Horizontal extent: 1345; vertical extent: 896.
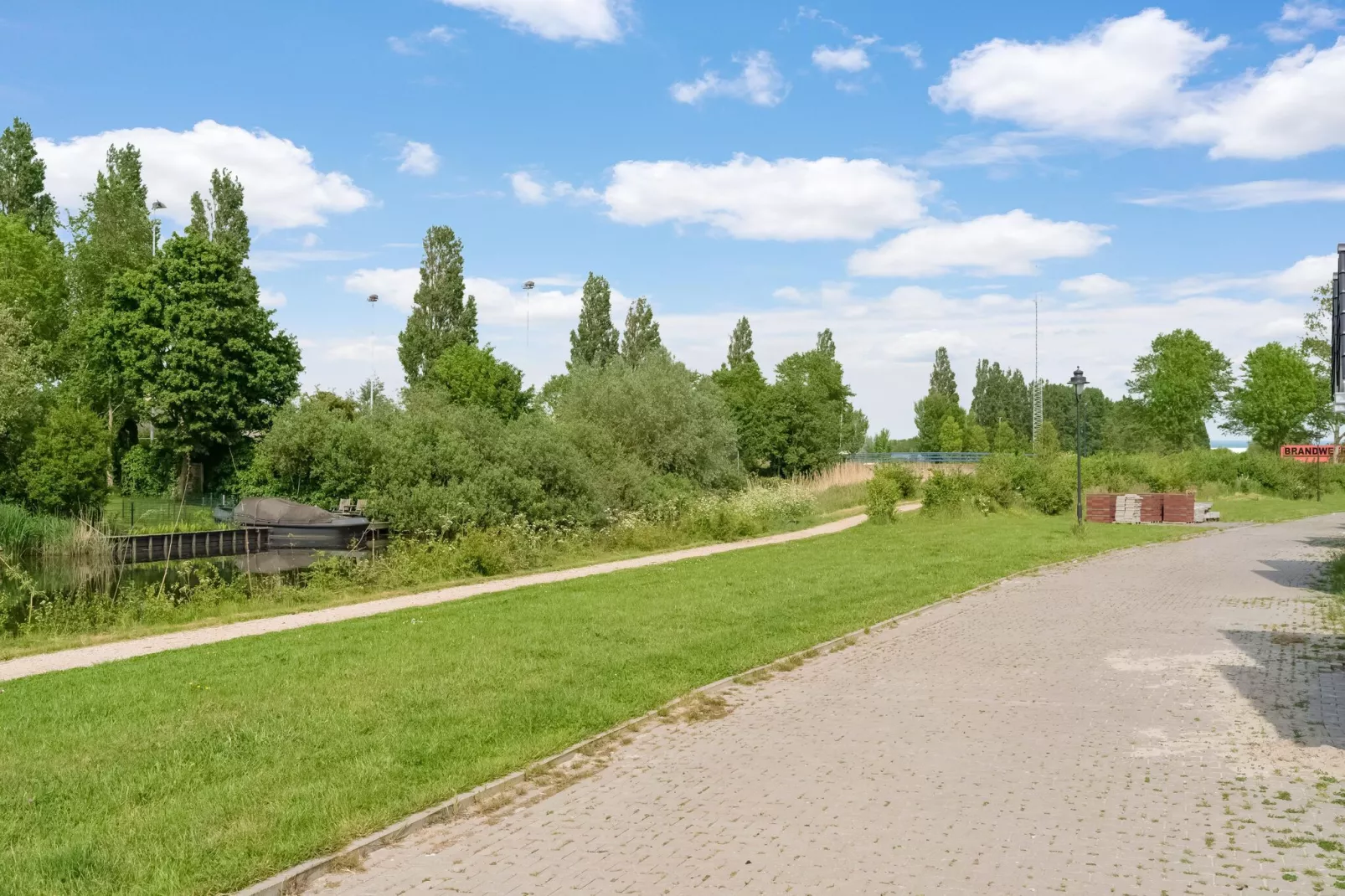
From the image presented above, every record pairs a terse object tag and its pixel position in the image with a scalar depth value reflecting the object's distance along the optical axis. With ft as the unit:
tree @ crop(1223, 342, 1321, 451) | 236.84
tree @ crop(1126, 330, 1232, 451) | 257.34
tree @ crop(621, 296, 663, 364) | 199.52
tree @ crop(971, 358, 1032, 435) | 321.73
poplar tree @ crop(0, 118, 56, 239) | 153.17
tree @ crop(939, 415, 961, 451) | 286.66
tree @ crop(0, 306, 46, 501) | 102.78
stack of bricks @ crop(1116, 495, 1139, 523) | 105.29
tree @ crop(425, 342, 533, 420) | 166.40
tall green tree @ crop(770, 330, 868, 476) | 201.26
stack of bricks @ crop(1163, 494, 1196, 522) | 104.27
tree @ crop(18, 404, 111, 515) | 102.06
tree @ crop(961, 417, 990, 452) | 285.23
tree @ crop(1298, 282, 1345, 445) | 186.36
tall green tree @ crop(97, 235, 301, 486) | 122.62
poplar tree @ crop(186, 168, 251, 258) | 151.12
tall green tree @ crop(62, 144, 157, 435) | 137.80
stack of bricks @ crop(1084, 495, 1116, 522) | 106.01
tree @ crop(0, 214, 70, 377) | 132.77
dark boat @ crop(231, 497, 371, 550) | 86.02
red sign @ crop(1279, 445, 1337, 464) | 205.26
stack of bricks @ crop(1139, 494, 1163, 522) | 105.81
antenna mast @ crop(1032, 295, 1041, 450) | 248.93
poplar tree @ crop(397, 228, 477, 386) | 176.76
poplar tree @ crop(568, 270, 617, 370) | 196.34
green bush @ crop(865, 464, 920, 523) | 97.14
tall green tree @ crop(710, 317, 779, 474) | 200.23
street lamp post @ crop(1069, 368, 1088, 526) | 86.69
